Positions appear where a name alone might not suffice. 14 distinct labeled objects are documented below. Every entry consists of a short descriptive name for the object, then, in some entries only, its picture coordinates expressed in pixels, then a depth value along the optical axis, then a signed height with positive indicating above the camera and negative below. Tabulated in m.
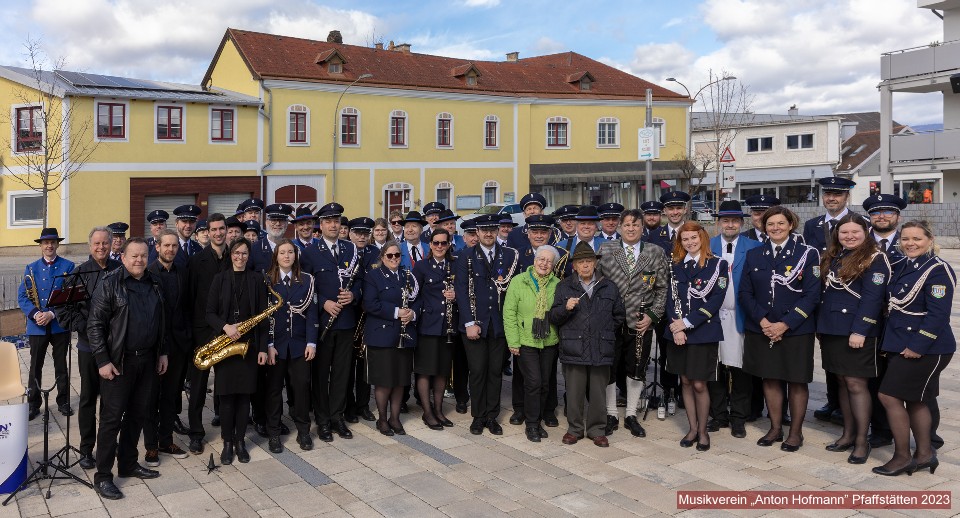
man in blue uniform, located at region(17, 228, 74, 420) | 7.97 -0.67
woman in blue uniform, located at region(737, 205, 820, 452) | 6.76 -0.56
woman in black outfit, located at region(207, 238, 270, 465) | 6.62 -0.64
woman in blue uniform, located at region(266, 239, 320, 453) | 6.99 -0.79
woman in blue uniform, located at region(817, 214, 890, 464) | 6.39 -0.51
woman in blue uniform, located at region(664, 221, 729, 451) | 6.97 -0.64
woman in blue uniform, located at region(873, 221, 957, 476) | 6.00 -0.70
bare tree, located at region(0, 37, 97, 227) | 28.12 +3.91
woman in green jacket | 7.32 -0.71
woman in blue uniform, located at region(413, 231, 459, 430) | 7.64 -0.59
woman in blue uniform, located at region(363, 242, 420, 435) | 7.45 -0.74
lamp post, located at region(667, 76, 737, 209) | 43.19 +6.32
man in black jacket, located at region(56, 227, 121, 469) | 6.26 -0.64
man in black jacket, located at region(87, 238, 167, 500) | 5.93 -0.75
